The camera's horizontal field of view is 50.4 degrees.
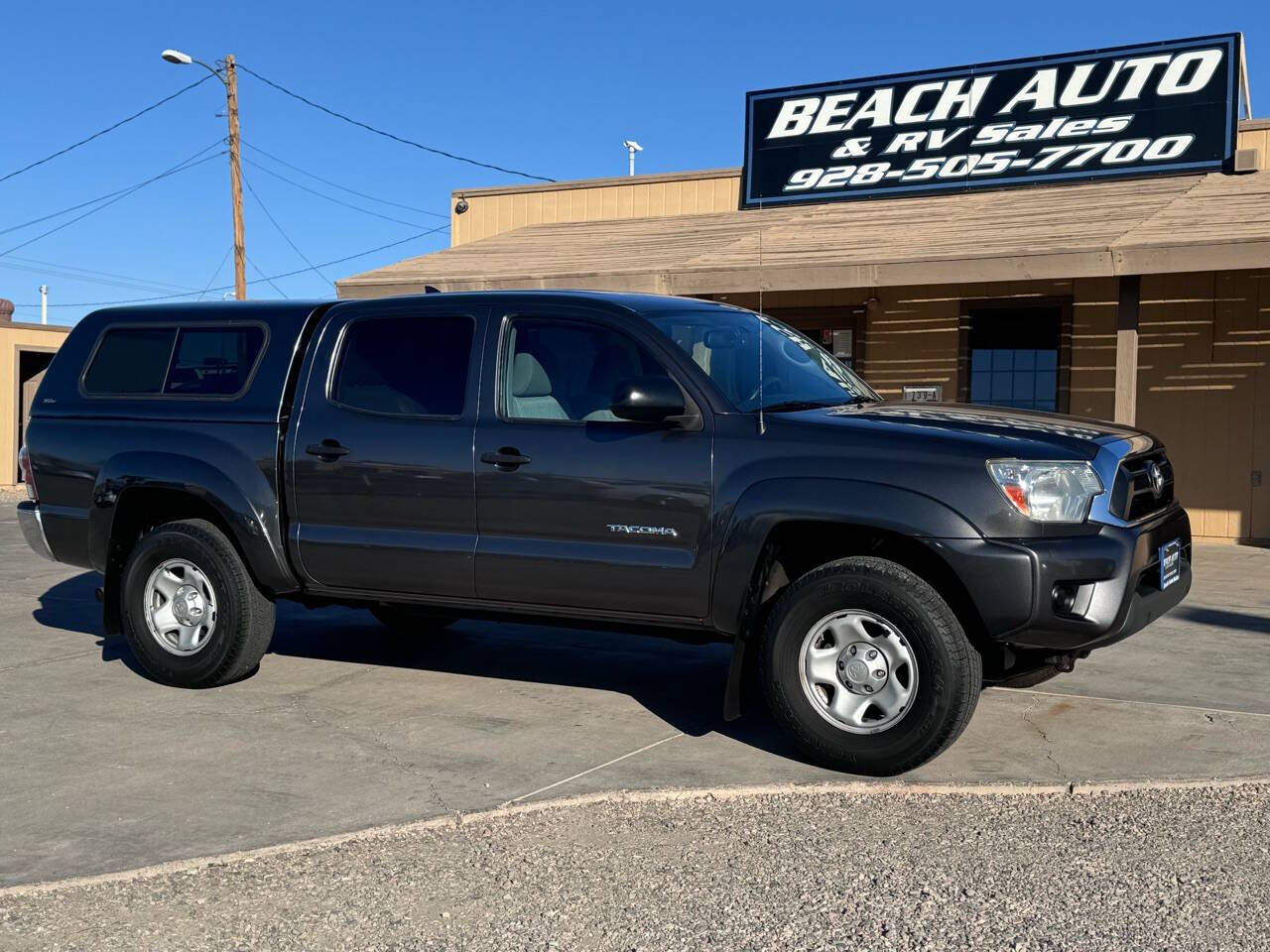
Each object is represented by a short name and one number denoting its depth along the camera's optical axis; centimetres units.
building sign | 1392
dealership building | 1285
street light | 2538
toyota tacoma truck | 507
